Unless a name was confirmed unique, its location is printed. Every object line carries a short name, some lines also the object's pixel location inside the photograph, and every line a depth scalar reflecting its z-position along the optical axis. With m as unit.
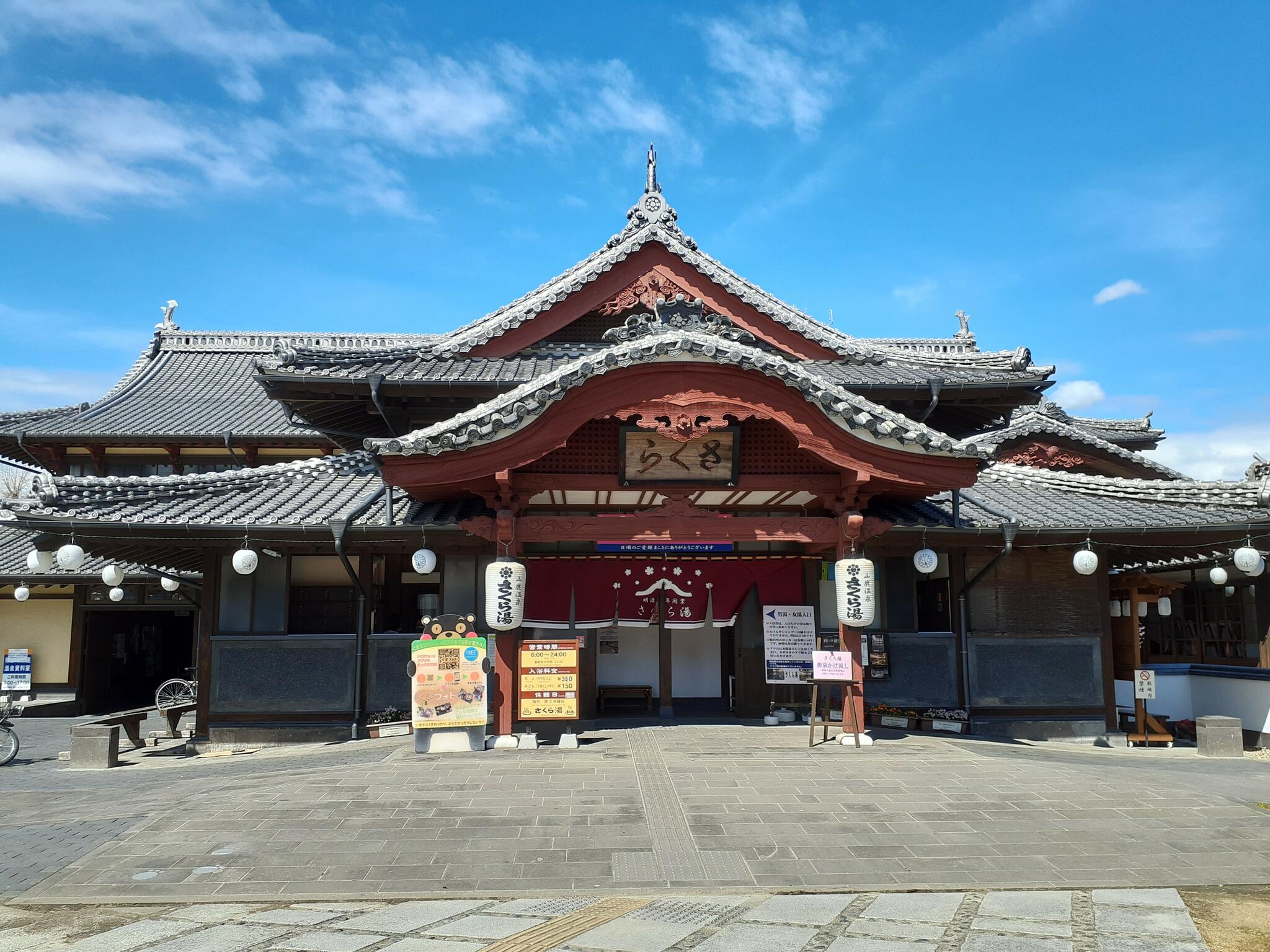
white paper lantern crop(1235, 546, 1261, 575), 12.52
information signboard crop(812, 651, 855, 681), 11.49
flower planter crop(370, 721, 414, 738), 13.88
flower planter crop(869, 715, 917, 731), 14.15
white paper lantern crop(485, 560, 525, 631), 11.48
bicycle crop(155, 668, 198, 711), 20.88
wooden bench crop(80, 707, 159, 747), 15.30
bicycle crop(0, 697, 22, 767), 14.80
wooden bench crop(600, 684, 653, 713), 15.21
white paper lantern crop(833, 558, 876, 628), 11.70
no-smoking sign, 15.66
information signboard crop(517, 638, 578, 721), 11.76
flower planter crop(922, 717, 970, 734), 14.05
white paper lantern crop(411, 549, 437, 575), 12.49
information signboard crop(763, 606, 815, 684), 14.12
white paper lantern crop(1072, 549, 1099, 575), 13.09
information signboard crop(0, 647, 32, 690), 21.69
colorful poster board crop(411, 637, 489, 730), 11.52
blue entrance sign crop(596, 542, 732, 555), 13.13
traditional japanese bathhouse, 11.75
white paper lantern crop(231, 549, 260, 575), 12.34
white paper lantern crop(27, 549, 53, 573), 11.99
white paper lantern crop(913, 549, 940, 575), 13.00
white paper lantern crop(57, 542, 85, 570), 11.55
